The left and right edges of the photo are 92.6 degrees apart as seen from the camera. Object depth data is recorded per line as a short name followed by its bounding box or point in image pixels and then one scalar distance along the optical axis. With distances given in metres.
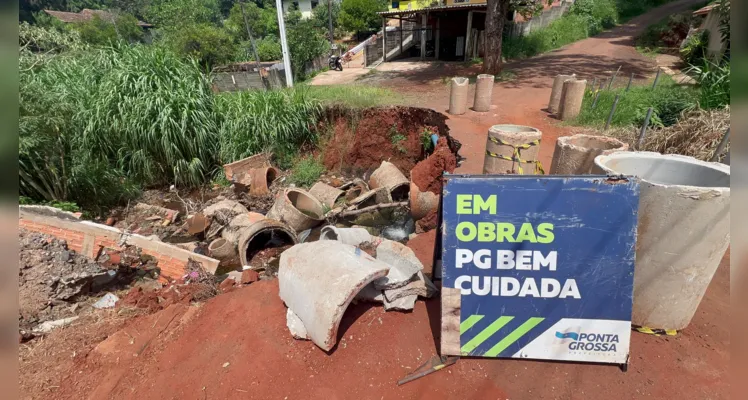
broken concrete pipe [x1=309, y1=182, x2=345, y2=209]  7.41
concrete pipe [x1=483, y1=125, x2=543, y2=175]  4.79
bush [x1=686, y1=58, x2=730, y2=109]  6.50
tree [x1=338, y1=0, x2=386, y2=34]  34.38
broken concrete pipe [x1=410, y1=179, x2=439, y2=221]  6.00
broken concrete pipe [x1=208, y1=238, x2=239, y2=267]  5.86
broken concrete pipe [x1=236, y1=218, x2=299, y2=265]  5.70
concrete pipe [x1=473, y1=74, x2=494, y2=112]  10.22
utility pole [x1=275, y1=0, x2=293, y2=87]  12.17
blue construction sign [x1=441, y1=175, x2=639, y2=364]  2.67
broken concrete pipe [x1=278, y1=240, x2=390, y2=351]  2.91
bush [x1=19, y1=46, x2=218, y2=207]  6.50
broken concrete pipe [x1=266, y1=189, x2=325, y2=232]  6.37
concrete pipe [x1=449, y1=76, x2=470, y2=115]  10.18
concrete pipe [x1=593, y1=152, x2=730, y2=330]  2.54
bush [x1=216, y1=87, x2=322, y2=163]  8.72
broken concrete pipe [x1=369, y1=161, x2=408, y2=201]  7.21
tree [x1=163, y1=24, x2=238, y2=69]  24.83
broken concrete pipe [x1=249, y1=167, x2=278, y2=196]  7.99
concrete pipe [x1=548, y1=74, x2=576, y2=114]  10.20
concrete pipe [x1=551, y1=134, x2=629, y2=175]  3.84
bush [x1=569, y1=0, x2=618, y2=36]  25.22
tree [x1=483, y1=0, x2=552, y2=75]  13.34
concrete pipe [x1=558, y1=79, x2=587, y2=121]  9.22
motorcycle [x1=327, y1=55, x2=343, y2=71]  23.58
